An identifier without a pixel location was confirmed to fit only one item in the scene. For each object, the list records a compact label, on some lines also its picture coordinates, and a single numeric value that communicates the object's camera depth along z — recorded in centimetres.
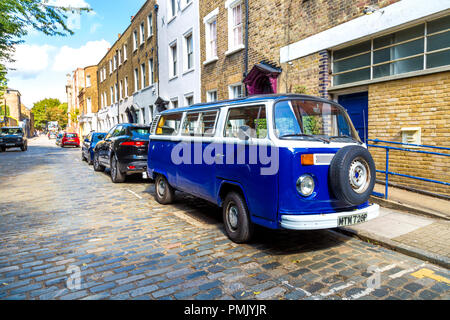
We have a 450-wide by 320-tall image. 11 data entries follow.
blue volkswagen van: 398
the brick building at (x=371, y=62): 693
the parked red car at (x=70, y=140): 3544
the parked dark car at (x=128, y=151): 997
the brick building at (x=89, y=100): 4802
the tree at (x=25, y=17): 1439
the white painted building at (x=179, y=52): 1730
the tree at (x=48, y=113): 9444
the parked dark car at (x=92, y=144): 1526
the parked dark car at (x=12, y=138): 2661
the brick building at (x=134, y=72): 2377
